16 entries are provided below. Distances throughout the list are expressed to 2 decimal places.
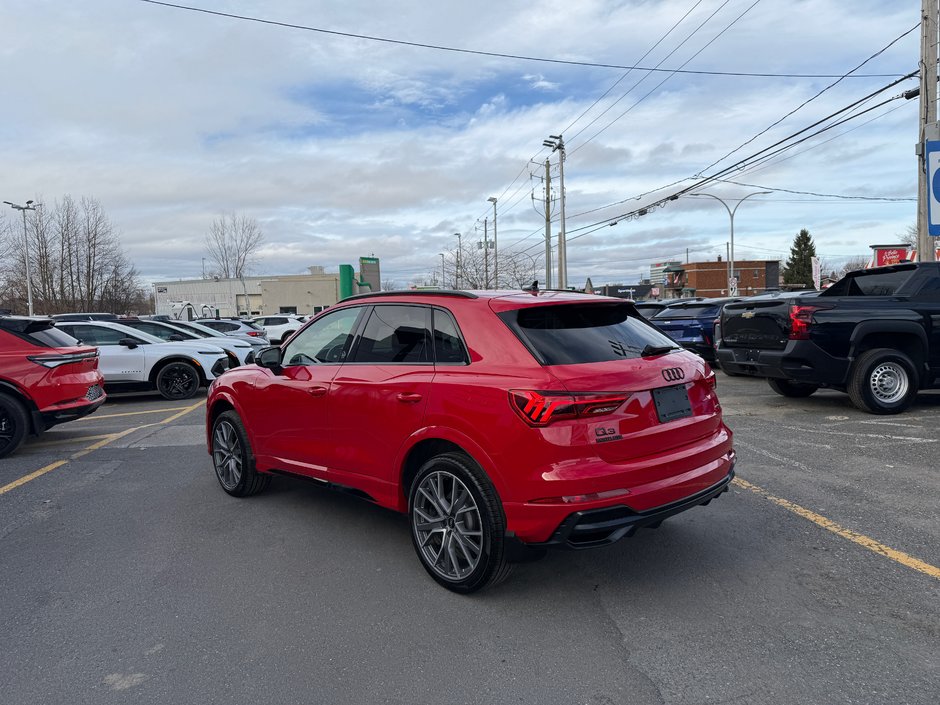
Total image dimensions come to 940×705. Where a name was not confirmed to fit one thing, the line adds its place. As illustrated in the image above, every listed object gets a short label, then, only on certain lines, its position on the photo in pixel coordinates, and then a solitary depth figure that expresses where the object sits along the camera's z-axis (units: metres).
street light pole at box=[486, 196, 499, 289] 49.50
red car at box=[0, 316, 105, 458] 7.46
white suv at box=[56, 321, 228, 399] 12.23
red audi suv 3.25
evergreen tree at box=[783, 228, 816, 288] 88.62
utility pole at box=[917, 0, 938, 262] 13.66
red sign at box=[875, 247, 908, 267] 32.96
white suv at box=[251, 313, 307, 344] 29.74
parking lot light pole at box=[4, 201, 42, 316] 35.25
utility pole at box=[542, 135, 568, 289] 35.56
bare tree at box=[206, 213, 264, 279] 60.50
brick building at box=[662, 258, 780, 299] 89.75
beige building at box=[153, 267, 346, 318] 79.81
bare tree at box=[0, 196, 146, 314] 39.56
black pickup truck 8.06
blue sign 11.22
